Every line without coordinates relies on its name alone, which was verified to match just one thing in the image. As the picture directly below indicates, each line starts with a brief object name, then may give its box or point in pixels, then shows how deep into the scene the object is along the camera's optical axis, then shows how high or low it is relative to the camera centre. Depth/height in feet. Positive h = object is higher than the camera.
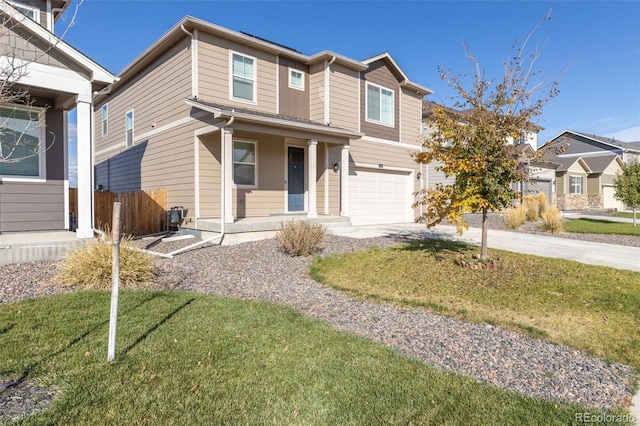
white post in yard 10.01 -2.09
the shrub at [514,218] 46.85 -1.28
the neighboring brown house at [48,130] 23.67 +5.89
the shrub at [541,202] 55.62 +0.90
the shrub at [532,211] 53.72 -0.45
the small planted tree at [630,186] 52.90 +3.25
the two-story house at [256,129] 34.50 +8.36
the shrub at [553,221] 41.55 -1.48
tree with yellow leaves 21.91 +4.44
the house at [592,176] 96.63 +8.94
